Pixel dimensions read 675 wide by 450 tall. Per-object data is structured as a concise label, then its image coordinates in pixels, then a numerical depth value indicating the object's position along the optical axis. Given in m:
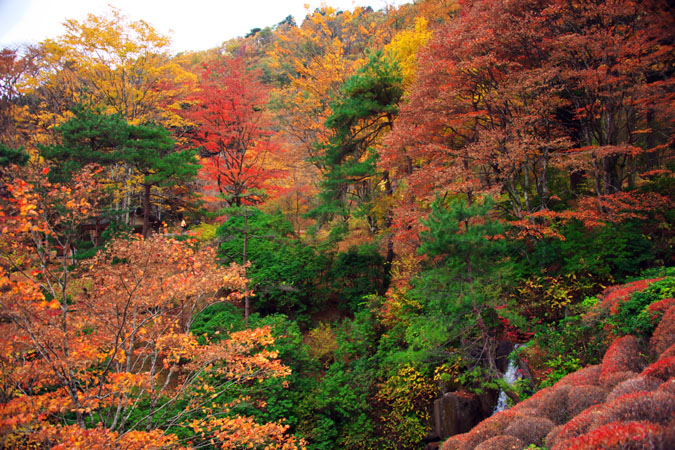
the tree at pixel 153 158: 14.55
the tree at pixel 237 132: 19.84
